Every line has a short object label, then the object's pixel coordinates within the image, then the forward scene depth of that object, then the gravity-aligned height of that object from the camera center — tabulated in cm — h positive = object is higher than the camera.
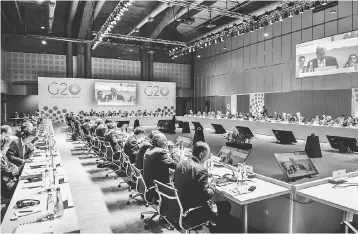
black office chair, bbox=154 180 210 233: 268 -103
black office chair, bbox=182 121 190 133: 1306 -92
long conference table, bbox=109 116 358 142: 899 -74
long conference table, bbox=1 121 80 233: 197 -89
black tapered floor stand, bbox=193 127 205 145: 785 -77
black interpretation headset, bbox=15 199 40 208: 243 -88
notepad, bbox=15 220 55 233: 192 -88
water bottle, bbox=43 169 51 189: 304 -86
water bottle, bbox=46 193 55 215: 232 -89
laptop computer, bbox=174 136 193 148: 584 -72
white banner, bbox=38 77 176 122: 1705 +90
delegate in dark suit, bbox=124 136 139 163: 491 -74
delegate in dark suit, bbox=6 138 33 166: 479 -80
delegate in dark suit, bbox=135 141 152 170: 409 -71
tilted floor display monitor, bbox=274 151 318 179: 354 -76
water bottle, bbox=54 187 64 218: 220 -84
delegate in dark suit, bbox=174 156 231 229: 272 -84
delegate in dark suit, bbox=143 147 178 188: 346 -75
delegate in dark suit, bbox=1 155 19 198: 368 -101
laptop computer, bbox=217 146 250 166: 390 -72
